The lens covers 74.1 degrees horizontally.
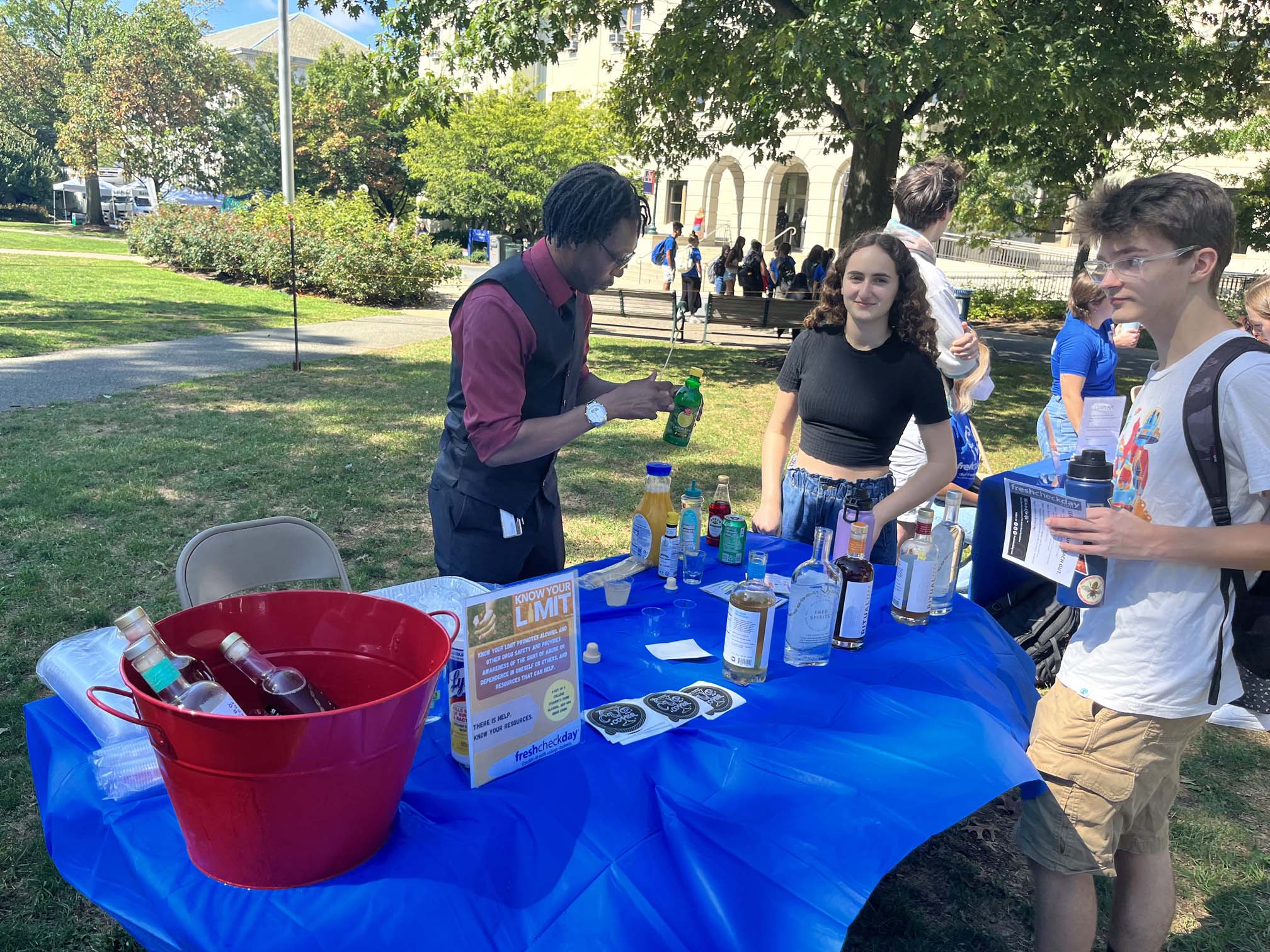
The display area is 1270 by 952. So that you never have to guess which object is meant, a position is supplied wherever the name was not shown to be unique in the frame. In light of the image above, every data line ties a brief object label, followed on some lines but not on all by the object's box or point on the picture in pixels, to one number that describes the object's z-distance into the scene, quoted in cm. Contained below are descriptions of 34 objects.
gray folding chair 231
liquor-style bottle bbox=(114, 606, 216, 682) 122
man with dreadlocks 216
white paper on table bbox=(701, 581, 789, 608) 254
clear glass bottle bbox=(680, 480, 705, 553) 258
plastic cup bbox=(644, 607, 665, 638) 228
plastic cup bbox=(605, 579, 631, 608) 240
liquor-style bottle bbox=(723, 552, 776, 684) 196
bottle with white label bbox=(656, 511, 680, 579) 254
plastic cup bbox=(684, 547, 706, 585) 262
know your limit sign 153
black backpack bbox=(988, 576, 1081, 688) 316
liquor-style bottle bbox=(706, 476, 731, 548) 280
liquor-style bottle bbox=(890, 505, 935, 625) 237
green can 277
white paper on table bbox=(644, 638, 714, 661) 213
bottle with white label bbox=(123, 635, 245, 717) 122
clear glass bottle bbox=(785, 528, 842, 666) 207
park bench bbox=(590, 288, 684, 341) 1629
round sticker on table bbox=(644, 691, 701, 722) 185
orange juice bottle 257
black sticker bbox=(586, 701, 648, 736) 178
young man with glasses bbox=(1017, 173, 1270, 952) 171
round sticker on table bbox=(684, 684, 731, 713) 190
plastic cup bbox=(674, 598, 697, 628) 234
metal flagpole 1742
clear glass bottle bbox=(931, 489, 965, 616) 248
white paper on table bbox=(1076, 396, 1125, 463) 318
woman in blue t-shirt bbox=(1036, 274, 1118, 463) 433
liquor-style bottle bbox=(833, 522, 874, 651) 216
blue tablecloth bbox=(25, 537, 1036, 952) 129
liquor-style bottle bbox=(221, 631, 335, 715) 138
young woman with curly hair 283
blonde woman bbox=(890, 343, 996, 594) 375
